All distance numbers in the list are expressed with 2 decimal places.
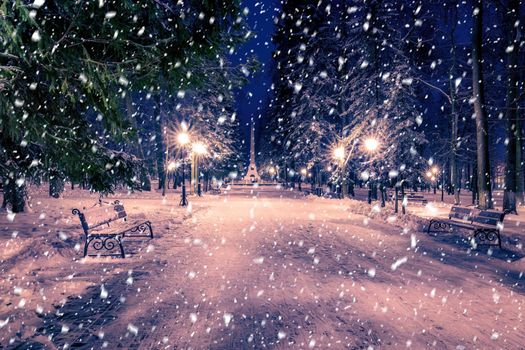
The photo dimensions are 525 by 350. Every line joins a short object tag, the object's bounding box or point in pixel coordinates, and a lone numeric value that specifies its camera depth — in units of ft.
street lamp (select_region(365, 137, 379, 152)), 72.23
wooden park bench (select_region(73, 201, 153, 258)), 27.88
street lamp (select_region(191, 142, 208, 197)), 93.84
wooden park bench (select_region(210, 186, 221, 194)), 114.23
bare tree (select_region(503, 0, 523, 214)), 57.77
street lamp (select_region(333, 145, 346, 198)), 87.29
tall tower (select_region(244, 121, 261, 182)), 254.27
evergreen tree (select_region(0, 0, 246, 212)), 17.15
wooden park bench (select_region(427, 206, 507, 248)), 32.32
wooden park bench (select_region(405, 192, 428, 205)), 87.90
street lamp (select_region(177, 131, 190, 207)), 78.91
